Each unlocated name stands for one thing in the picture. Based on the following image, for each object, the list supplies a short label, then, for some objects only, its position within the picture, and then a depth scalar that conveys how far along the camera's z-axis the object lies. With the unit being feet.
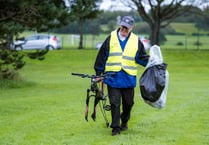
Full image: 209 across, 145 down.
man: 33.27
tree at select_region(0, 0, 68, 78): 67.93
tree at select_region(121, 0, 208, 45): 145.07
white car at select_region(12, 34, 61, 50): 162.09
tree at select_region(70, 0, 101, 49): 70.23
